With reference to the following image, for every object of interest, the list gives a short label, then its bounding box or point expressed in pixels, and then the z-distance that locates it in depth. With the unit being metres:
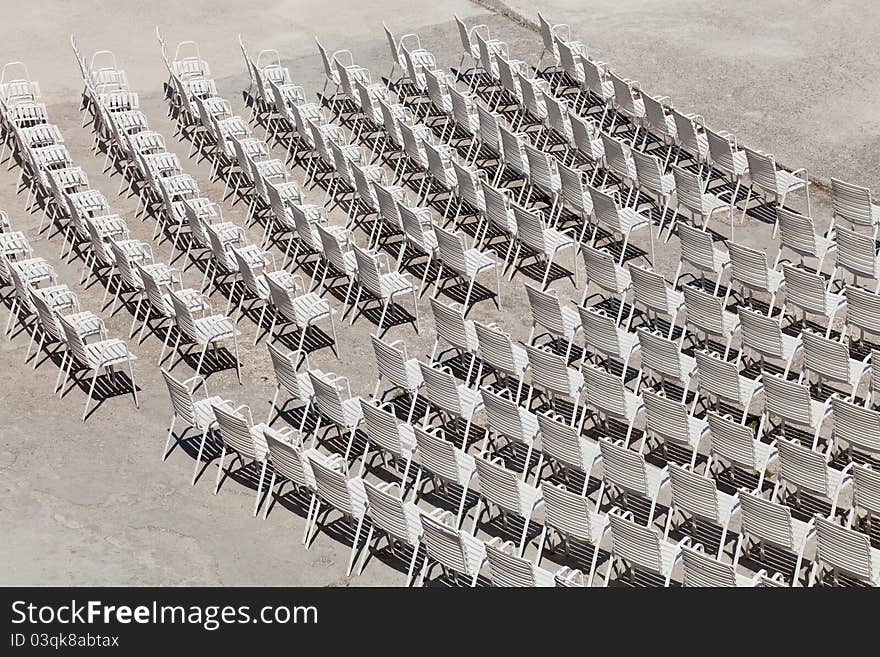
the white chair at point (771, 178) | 17.28
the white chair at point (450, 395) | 13.77
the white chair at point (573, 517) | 12.22
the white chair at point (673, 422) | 13.19
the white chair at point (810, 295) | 14.87
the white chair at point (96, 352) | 14.91
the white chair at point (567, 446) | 12.91
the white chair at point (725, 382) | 13.72
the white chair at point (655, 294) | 15.10
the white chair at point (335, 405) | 13.81
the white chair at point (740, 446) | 12.83
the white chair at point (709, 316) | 14.68
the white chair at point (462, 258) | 16.08
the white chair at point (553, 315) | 14.98
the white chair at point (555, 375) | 14.03
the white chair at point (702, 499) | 12.22
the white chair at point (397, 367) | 14.24
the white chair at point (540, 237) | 16.44
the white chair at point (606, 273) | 15.58
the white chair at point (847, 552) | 11.48
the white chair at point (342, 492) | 12.70
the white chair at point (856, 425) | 12.88
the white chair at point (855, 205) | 16.66
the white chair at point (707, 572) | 11.16
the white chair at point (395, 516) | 12.38
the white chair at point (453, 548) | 11.88
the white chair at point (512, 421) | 13.43
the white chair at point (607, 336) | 14.54
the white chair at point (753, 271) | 15.36
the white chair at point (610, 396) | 13.64
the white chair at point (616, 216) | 16.69
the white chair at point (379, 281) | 15.87
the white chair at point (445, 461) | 12.96
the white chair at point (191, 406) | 13.79
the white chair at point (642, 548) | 11.72
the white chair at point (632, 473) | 12.52
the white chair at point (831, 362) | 13.82
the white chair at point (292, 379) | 14.17
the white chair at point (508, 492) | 12.54
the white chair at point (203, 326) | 15.19
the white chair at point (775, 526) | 11.91
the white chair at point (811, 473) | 12.44
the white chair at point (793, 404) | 13.33
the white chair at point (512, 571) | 11.39
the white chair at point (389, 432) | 13.39
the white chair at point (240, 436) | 13.42
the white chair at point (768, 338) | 14.35
